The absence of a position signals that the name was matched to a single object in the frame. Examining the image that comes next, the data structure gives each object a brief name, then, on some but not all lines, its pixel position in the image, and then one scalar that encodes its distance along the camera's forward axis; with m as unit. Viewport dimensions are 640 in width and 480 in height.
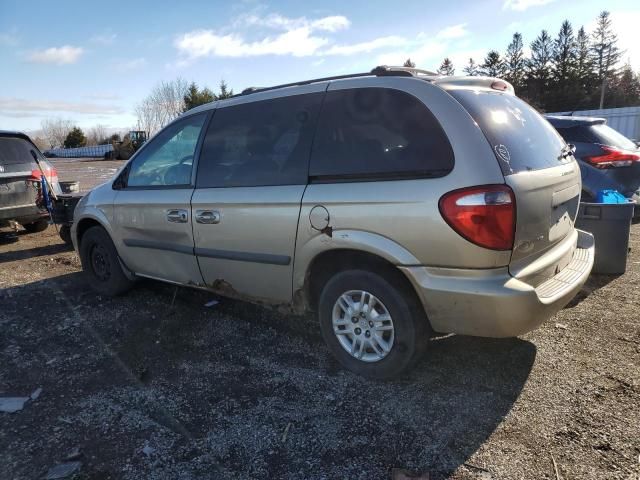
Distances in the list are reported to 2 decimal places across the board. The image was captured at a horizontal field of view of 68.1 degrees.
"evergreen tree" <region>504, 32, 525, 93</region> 65.19
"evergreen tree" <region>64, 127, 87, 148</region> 68.96
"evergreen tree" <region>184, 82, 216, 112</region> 51.69
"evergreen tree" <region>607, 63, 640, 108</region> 56.94
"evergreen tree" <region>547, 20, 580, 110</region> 58.44
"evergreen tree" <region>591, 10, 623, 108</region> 64.19
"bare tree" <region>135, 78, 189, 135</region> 61.97
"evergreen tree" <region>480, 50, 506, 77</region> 67.50
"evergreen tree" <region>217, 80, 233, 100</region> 54.50
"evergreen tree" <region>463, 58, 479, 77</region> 72.88
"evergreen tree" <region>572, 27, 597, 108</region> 58.44
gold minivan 2.64
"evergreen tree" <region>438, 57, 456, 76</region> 80.11
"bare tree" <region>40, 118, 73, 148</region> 97.01
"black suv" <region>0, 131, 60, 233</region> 7.29
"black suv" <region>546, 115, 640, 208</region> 5.98
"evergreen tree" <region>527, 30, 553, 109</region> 60.78
